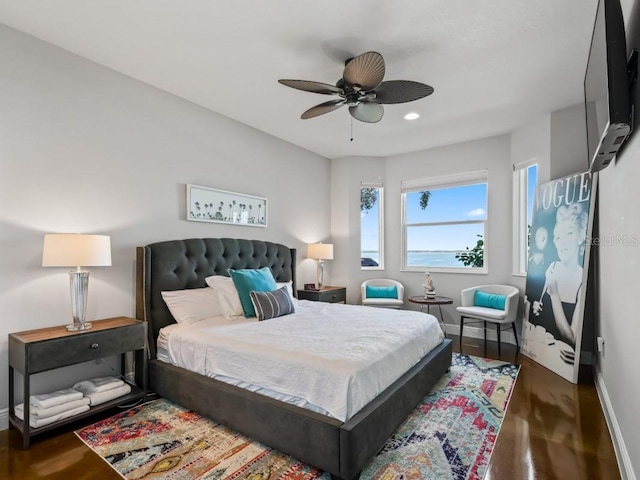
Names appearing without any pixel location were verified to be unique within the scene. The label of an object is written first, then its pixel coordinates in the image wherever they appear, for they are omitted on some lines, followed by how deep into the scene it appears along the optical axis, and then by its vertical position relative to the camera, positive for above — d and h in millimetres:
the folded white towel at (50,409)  2250 -1128
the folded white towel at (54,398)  2277 -1075
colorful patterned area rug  1929 -1290
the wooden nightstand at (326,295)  4684 -743
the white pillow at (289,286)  3790 -520
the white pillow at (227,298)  3219 -536
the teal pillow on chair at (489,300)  4277 -734
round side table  4420 -765
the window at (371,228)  5730 +234
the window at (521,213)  4449 +386
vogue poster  3295 -299
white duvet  1940 -731
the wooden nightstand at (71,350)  2158 -754
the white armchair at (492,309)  4020 -821
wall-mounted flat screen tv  1555 +779
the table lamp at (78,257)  2342 -113
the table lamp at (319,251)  5023 -145
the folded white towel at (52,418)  2232 -1176
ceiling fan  2293 +1140
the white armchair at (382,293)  4957 -772
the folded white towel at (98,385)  2555 -1090
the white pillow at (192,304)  3049 -576
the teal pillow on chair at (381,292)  5219 -756
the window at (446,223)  4988 +297
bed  1825 -1005
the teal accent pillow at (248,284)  3221 -418
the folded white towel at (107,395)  2489 -1141
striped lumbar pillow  3109 -576
